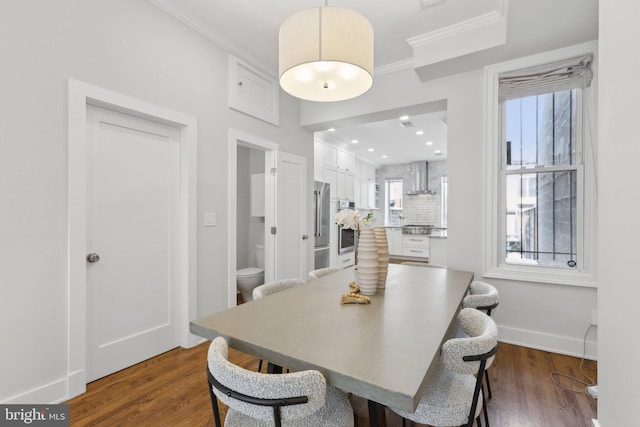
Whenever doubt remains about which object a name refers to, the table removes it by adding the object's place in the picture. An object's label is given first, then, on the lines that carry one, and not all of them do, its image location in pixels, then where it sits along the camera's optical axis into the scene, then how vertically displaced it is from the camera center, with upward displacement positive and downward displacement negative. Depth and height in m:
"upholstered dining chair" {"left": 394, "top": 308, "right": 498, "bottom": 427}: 1.01 -0.71
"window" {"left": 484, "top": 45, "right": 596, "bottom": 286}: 2.45 +0.39
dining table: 0.81 -0.45
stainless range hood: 8.04 +1.00
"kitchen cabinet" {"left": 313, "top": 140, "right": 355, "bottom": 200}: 5.39 +0.89
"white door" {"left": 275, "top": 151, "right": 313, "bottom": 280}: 3.46 -0.06
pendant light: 1.43 +0.88
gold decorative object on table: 1.45 -0.43
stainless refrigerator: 4.62 -0.21
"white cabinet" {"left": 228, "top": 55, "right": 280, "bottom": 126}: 2.92 +1.31
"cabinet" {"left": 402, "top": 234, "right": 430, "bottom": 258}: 7.17 -0.80
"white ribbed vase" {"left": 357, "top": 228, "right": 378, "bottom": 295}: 1.58 -0.26
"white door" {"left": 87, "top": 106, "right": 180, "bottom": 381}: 2.04 -0.21
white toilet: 3.67 -0.86
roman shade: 2.39 +1.17
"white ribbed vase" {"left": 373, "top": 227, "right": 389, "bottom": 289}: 1.65 -0.22
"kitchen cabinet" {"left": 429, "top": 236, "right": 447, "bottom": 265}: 5.76 -0.75
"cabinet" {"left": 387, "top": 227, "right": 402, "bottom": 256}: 7.53 -0.70
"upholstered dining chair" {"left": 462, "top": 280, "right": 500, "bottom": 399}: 1.61 -0.49
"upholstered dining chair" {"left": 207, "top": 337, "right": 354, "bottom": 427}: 0.80 -0.50
